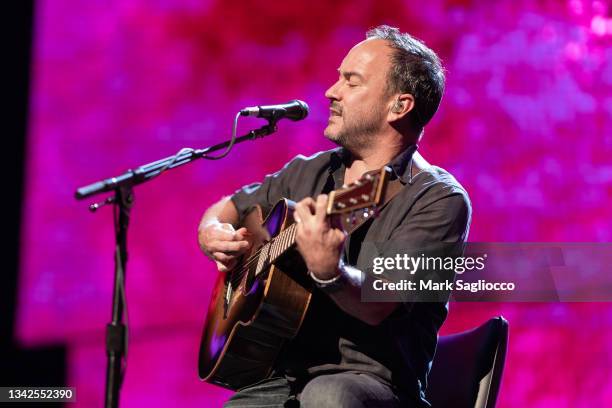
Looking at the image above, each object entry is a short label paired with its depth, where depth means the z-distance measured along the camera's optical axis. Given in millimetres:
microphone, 5332
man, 4723
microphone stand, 4328
